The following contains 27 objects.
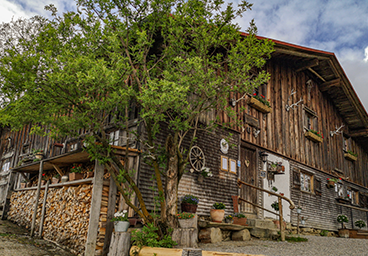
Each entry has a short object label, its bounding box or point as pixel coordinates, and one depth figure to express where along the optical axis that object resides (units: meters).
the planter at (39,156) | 11.16
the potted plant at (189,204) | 7.89
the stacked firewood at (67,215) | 6.80
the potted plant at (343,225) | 13.35
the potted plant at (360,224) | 14.16
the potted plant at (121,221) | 6.02
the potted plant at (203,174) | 8.89
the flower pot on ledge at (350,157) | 17.47
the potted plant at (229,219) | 8.88
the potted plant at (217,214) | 8.52
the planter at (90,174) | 7.14
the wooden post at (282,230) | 8.60
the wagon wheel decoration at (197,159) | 8.92
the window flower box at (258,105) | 11.45
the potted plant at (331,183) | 15.05
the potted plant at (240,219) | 9.01
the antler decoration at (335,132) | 16.66
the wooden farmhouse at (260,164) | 7.22
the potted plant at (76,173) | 7.54
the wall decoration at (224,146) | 10.06
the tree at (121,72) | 5.61
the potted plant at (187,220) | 6.97
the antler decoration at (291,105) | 13.73
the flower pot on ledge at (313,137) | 14.45
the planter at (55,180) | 8.50
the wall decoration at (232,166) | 10.23
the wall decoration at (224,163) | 9.91
